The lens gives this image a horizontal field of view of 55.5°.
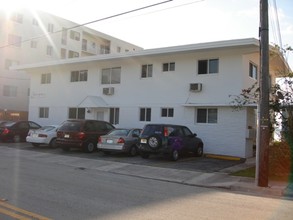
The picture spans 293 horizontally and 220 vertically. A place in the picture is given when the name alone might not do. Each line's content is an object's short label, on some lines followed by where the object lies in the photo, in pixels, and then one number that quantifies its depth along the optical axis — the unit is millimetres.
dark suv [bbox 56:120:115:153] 14476
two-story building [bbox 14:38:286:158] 14643
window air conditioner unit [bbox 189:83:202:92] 15454
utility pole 8574
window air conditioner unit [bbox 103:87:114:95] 18753
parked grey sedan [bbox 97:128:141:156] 13557
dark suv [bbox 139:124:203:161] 12471
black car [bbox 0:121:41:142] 18330
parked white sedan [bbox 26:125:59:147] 16297
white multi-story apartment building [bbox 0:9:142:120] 32698
